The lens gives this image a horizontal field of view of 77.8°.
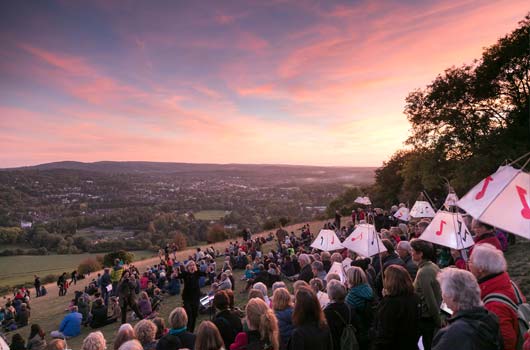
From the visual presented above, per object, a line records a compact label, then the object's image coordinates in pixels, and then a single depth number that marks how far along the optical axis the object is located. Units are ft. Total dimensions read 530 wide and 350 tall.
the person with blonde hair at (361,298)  15.71
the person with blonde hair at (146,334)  15.92
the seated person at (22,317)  51.60
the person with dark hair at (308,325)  12.19
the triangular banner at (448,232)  24.13
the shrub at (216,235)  160.91
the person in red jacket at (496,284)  10.28
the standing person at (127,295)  38.17
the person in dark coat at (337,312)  14.19
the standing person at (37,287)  85.46
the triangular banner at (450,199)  36.97
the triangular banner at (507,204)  13.17
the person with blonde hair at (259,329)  12.58
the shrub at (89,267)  148.77
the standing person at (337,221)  89.02
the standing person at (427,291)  15.44
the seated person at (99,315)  41.14
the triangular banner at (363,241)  27.37
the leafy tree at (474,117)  83.41
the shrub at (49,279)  140.99
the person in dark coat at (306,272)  27.96
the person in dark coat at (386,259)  21.44
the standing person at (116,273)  49.16
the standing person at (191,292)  30.19
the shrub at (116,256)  133.59
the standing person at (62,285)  79.05
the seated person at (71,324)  35.42
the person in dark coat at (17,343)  28.53
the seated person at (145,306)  40.13
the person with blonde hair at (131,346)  12.27
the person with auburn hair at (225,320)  15.96
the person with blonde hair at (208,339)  11.96
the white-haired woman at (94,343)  14.02
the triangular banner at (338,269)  24.85
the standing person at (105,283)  51.14
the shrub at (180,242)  167.63
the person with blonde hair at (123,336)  15.48
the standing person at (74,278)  96.26
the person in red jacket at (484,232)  18.03
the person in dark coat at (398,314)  13.47
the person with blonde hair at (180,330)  15.90
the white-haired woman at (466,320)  9.04
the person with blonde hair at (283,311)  14.48
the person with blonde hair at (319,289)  18.86
